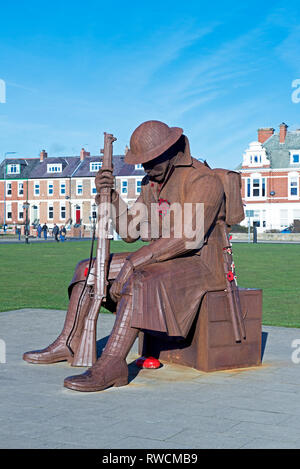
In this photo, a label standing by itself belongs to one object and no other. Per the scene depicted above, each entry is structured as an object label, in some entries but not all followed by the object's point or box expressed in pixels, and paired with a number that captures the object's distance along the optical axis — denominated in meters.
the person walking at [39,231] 58.91
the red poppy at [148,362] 5.50
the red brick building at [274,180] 59.78
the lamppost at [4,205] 77.39
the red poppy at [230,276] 5.32
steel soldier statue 4.80
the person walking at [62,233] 47.49
